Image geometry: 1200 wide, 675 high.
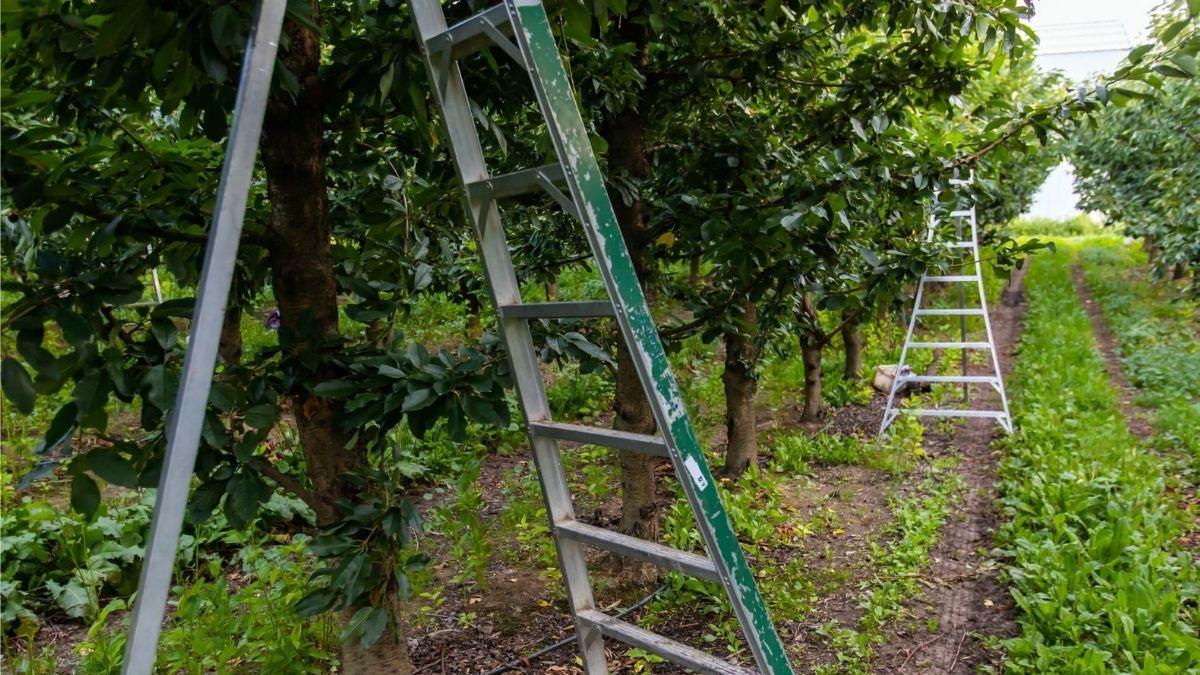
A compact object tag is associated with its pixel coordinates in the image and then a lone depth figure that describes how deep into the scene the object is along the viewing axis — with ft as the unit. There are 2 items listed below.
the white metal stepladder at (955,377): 19.56
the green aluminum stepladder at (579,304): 5.17
